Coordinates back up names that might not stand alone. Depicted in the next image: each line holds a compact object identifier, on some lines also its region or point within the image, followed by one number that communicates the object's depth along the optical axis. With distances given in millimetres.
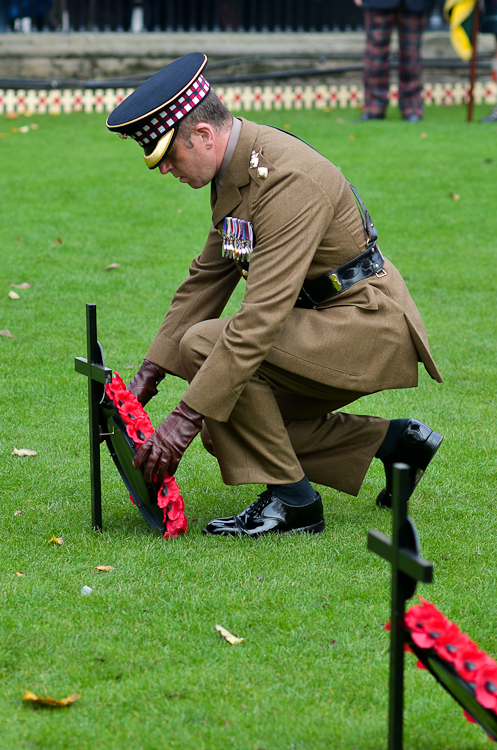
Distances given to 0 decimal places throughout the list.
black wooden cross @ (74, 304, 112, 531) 6051
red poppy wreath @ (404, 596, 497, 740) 3650
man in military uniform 5828
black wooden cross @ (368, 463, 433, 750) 3588
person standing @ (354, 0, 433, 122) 22781
